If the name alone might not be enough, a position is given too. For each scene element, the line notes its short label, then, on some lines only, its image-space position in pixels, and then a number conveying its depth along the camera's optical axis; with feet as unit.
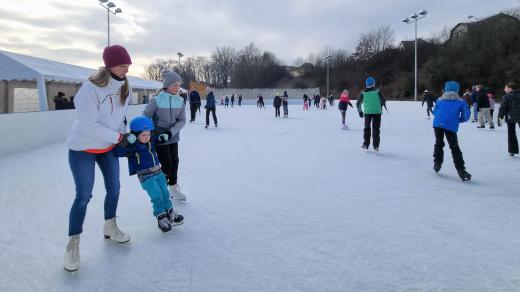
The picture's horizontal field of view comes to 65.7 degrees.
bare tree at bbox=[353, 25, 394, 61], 204.95
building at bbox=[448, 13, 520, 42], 99.86
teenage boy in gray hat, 11.43
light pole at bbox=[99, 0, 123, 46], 71.57
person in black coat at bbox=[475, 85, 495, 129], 36.73
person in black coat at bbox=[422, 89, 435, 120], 51.14
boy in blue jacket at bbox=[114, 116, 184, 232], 8.86
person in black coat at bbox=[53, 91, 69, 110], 34.65
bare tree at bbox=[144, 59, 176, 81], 248.93
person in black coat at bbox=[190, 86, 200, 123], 46.23
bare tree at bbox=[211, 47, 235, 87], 255.70
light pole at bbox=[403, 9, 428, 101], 88.94
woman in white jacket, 7.34
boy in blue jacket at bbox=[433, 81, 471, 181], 15.69
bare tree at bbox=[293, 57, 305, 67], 264.07
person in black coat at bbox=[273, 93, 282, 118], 58.23
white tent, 37.11
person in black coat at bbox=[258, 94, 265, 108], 101.25
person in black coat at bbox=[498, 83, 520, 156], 20.01
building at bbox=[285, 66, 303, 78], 248.24
